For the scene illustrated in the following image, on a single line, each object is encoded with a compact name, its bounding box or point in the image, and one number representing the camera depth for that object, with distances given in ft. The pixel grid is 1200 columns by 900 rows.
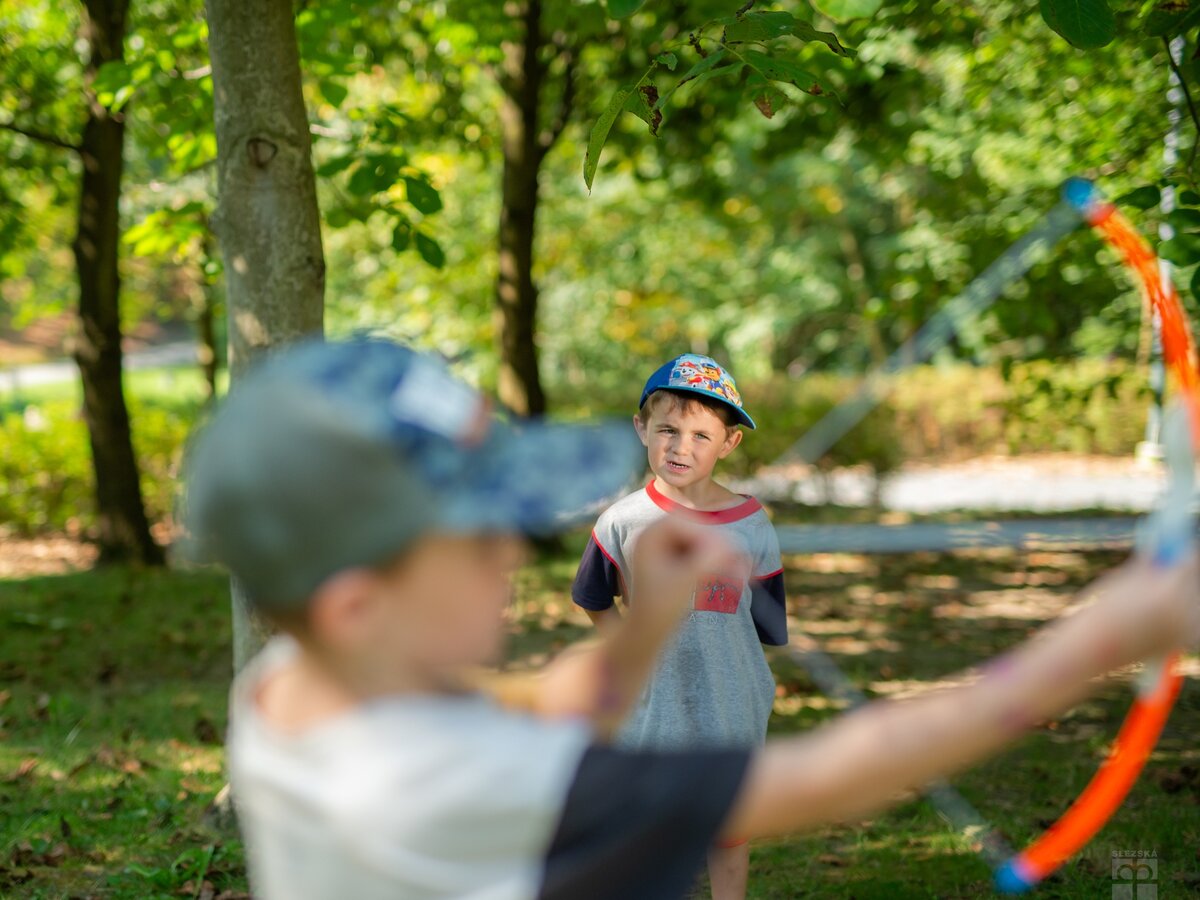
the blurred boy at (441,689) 3.90
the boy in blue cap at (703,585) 10.10
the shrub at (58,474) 37.63
